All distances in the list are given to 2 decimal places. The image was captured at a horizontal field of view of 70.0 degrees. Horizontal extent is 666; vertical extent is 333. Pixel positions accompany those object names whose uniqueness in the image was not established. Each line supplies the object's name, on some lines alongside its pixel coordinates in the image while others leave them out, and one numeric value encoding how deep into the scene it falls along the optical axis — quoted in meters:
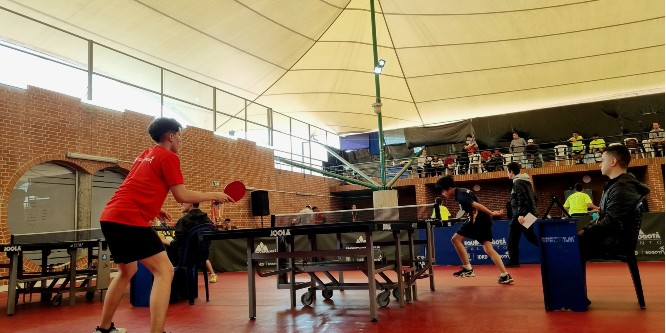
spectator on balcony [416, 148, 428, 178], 20.38
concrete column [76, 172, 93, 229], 11.12
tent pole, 14.83
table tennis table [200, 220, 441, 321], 4.48
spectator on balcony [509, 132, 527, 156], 18.92
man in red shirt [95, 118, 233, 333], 3.40
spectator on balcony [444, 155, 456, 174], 19.48
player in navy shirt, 6.99
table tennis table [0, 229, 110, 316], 6.16
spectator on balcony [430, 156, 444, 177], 20.09
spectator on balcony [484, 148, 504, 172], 18.84
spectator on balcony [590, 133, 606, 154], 17.66
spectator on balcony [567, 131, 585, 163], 17.85
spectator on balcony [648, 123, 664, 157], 16.39
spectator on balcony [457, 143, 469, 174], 19.84
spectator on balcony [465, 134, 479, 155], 19.36
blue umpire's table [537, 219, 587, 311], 4.47
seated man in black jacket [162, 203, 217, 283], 6.77
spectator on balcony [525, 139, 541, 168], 18.53
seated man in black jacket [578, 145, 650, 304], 4.48
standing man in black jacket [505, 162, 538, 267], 7.10
